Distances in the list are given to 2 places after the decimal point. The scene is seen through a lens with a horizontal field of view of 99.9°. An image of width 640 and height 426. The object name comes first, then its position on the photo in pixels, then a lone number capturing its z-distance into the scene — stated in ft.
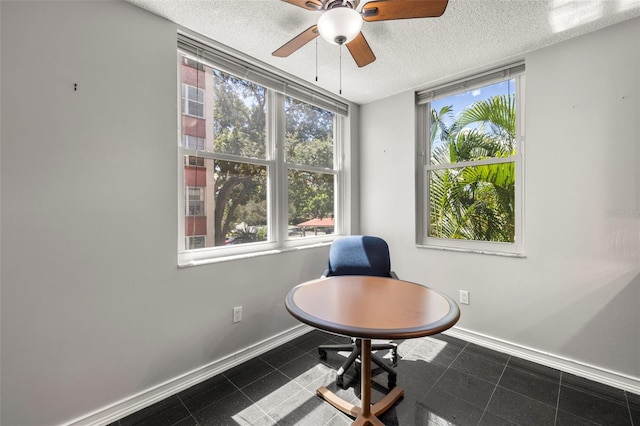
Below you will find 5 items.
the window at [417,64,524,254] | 7.80
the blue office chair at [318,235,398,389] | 7.55
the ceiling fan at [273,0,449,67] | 4.10
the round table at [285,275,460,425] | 3.82
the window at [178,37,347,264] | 6.66
